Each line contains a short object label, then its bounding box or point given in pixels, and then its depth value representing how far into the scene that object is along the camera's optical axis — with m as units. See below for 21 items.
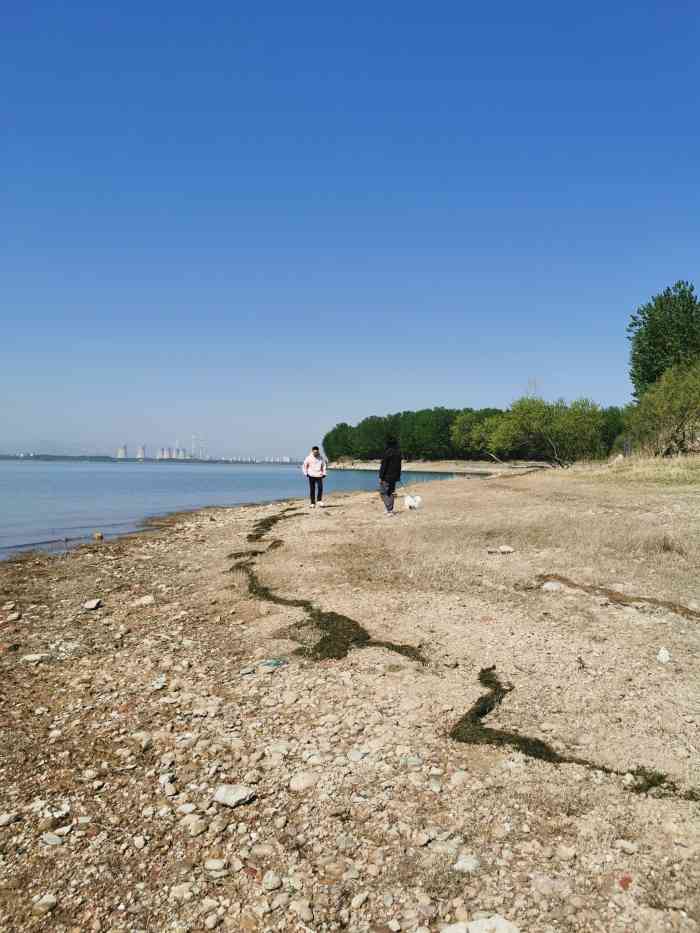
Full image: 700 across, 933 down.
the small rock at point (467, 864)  3.91
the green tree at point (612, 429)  102.75
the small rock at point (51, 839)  4.33
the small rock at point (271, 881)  3.86
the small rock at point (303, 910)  3.62
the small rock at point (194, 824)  4.44
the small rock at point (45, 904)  3.72
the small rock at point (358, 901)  3.68
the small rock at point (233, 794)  4.75
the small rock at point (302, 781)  4.94
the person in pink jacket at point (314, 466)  23.80
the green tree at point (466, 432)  131.00
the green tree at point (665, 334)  61.59
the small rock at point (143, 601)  11.35
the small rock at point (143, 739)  5.72
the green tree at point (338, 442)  180.50
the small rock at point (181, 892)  3.79
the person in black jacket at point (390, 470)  19.84
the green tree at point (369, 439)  165.88
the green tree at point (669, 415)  41.84
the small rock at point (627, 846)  4.02
